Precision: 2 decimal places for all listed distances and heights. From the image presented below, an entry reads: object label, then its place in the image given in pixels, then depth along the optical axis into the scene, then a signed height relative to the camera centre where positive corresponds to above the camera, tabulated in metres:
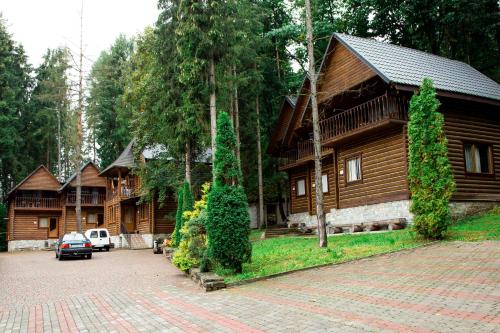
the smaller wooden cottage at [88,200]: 47.44 +1.90
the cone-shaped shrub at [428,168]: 13.98 +1.24
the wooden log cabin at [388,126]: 19.33 +3.71
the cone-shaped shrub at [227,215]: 11.71 -0.03
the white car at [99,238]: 33.71 -1.51
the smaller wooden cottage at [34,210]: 45.16 +1.03
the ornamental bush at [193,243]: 13.66 -0.88
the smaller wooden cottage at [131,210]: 36.00 +0.55
